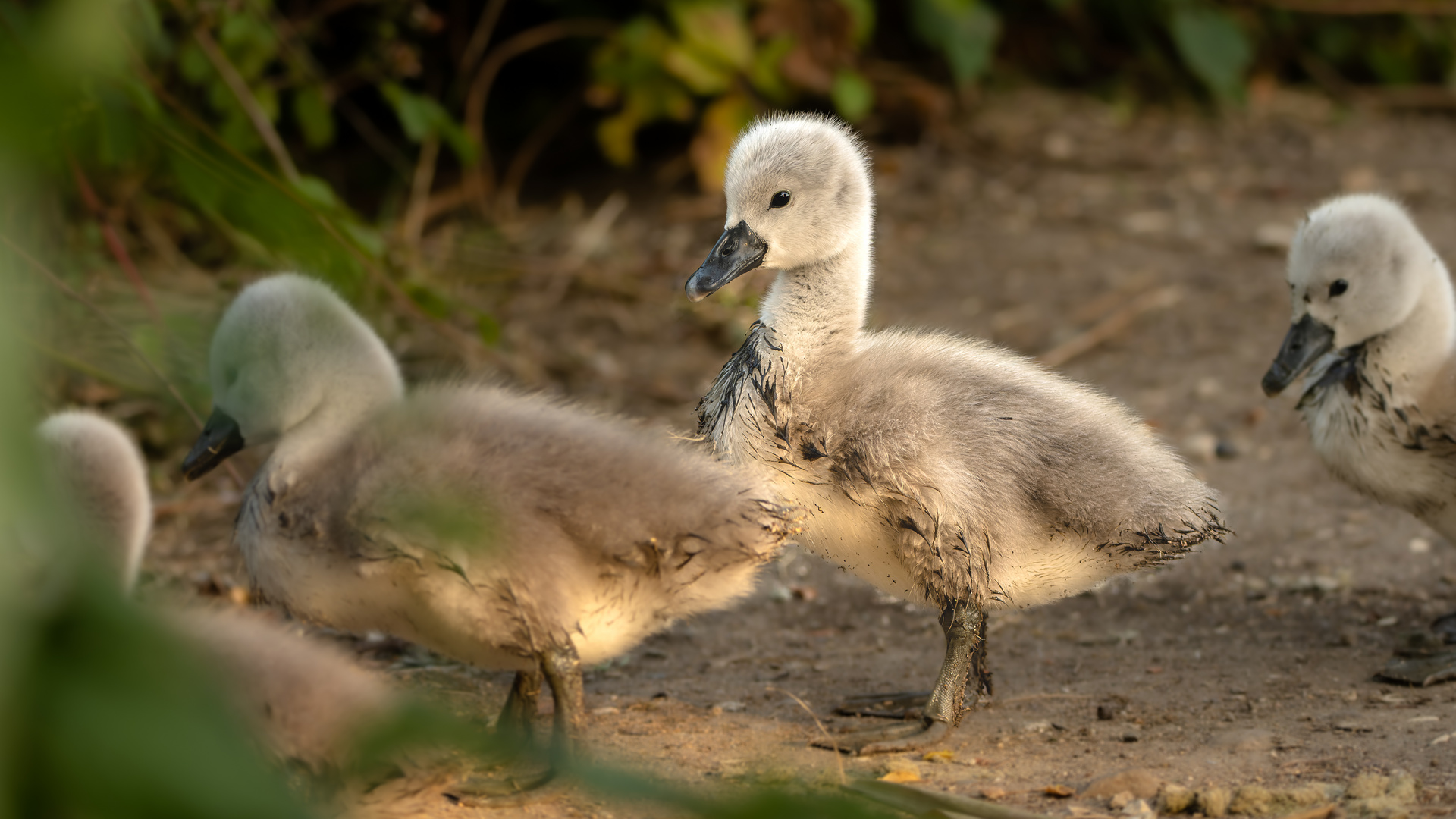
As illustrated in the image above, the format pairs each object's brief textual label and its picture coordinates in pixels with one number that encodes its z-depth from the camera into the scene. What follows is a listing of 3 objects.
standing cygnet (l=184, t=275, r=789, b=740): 4.59
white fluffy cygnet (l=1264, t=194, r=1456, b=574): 6.21
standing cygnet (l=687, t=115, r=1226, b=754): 5.11
